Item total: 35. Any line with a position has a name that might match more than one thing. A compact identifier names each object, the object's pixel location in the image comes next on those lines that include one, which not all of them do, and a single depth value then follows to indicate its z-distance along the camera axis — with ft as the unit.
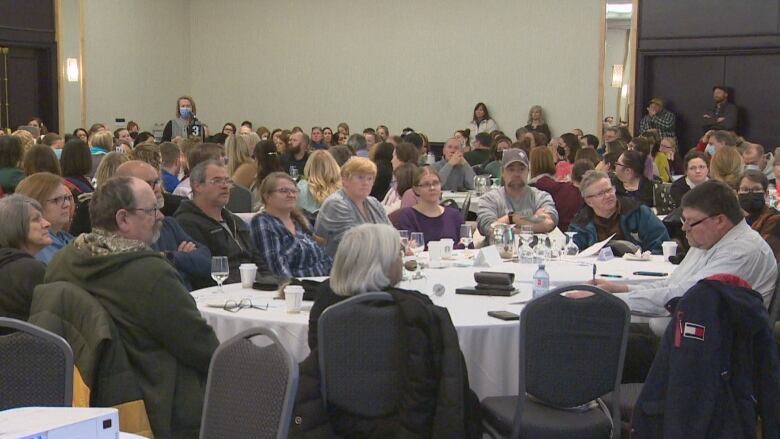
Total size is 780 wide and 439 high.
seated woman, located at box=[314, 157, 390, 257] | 23.11
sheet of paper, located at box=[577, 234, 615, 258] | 21.40
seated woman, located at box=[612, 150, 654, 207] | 28.04
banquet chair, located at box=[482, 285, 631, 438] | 13.46
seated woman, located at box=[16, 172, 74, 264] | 17.69
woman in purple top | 23.55
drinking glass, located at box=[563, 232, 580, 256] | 21.46
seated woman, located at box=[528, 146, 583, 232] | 27.84
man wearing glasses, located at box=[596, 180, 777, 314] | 15.70
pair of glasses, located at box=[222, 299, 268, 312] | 15.90
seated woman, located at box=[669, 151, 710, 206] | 30.42
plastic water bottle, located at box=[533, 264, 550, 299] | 16.78
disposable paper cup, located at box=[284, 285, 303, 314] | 15.44
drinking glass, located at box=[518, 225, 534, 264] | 20.92
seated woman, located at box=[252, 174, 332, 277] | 20.16
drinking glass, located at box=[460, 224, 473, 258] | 22.50
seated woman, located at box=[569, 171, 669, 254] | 22.59
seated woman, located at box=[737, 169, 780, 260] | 19.66
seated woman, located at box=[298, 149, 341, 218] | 27.02
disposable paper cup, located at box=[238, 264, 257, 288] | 17.66
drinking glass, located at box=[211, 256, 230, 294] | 16.74
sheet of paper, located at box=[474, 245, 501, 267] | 20.30
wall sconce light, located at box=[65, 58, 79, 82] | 59.47
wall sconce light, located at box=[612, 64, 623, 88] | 58.12
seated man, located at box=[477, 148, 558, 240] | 24.91
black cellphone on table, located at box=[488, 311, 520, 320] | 15.26
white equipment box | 6.80
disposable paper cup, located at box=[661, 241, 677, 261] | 21.24
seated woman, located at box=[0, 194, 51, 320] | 13.46
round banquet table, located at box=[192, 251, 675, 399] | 14.97
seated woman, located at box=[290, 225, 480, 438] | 12.52
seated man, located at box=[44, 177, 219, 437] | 12.27
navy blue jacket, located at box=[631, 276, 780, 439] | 12.62
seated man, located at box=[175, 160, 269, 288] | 19.57
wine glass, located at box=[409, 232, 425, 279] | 20.58
